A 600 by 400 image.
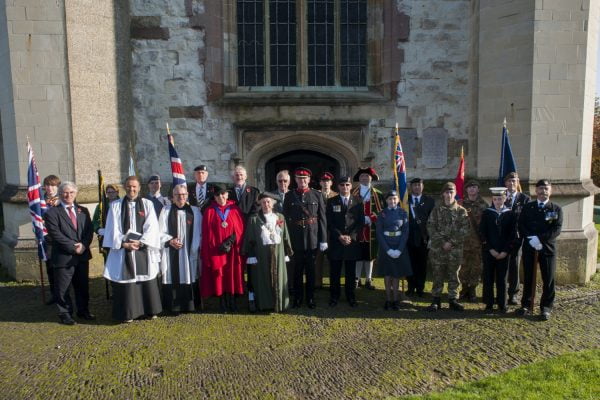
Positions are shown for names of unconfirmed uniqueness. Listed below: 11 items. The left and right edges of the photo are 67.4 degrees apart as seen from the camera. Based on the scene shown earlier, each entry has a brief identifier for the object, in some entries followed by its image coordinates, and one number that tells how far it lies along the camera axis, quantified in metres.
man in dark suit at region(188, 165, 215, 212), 6.63
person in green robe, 5.84
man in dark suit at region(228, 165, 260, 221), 6.37
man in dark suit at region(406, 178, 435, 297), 6.59
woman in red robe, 5.86
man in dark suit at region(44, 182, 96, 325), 5.55
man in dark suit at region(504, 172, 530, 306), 5.90
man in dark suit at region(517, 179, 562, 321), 5.50
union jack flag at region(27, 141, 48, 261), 6.60
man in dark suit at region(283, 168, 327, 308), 6.12
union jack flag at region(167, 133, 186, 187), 6.80
